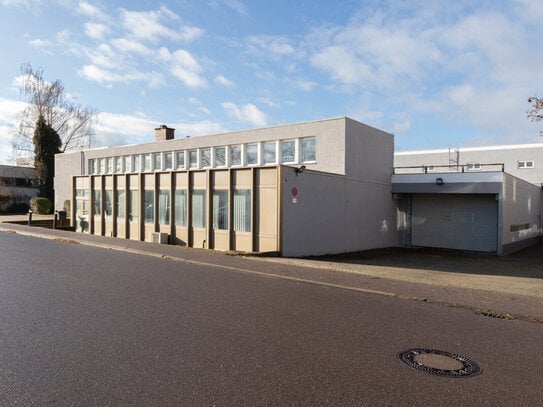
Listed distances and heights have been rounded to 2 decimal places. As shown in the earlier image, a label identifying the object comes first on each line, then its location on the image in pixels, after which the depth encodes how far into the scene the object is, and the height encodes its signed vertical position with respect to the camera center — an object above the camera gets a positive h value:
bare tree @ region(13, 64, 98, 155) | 48.53 +9.44
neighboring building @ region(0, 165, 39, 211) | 45.62 +1.36
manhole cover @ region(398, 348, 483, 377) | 4.69 -1.90
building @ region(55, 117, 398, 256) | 16.17 +0.13
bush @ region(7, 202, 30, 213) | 44.62 -1.21
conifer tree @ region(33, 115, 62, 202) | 42.56 +4.16
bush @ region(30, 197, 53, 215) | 37.06 -0.82
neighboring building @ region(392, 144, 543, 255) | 21.14 -0.64
